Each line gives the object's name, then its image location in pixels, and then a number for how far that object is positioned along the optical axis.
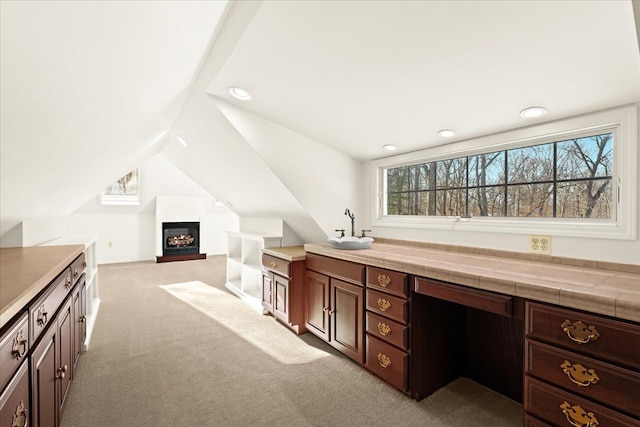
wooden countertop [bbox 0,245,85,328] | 1.02
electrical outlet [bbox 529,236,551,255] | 1.85
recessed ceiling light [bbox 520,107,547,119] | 1.73
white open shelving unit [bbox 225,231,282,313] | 3.53
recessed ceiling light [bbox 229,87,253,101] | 2.07
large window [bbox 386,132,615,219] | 1.78
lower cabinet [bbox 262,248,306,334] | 2.79
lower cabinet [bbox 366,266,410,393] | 1.86
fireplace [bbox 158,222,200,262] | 6.72
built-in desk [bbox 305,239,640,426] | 1.10
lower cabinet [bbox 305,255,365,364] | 2.19
